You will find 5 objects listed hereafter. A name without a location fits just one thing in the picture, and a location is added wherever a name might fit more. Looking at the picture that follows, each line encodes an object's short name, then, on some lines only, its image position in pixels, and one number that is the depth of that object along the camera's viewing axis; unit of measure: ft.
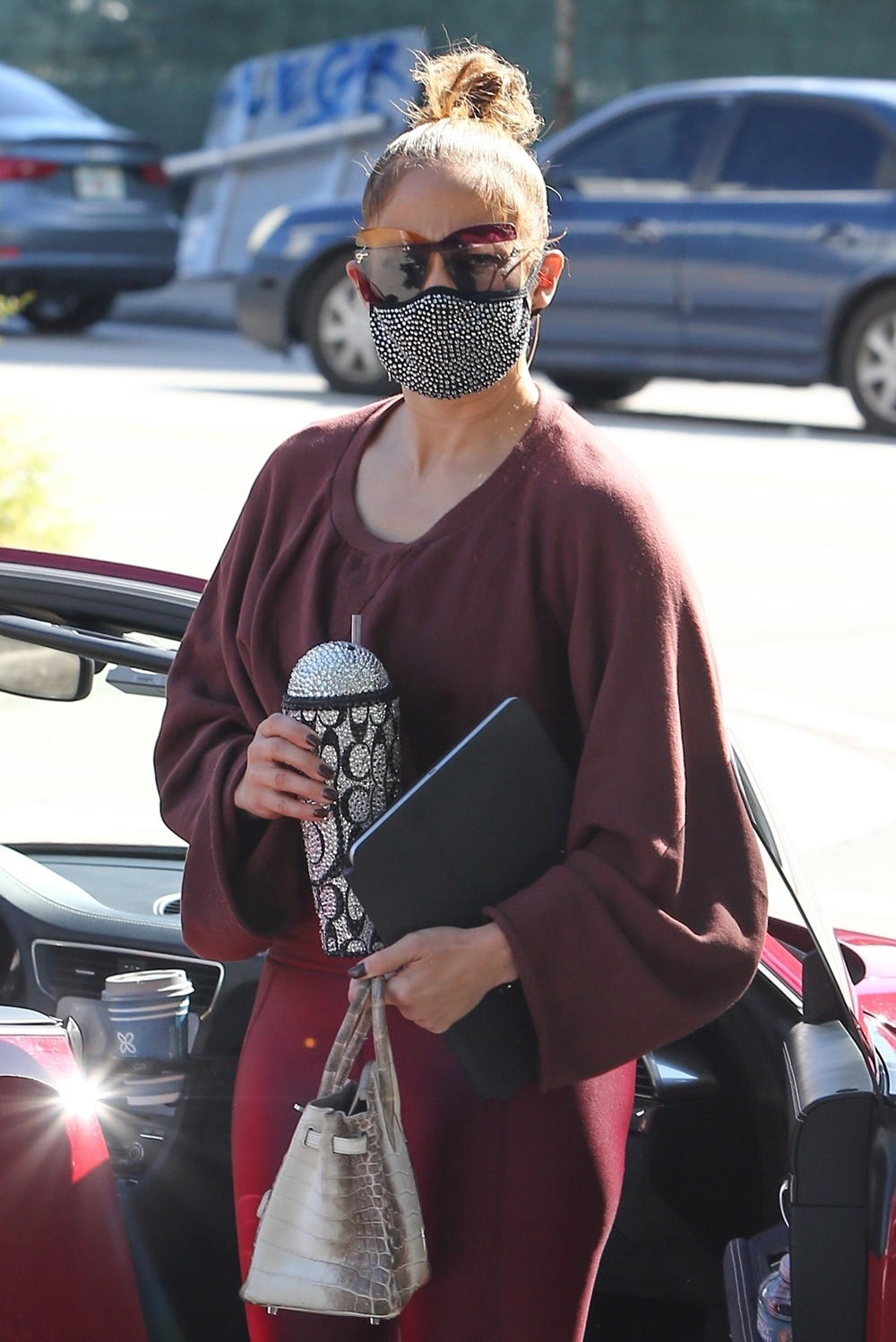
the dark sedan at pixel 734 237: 69.97
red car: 12.12
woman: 10.98
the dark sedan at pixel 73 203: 93.71
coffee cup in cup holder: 16.65
